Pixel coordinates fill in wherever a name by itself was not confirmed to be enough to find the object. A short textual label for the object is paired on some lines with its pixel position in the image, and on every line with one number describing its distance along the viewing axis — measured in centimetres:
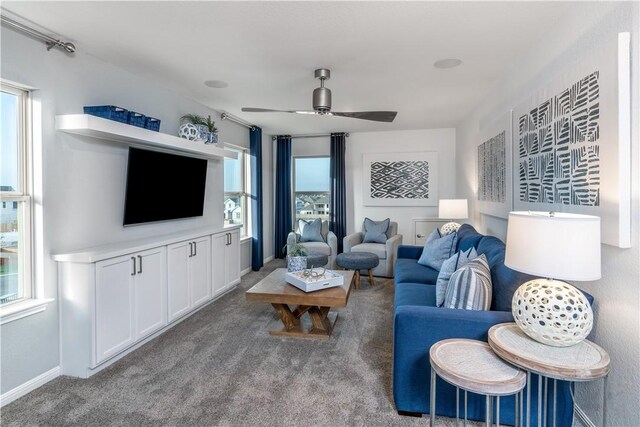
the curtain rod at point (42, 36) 211
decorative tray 289
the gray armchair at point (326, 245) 526
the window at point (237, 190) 515
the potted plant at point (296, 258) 337
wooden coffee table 276
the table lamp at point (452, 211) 435
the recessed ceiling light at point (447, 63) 285
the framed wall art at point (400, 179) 599
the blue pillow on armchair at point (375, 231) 540
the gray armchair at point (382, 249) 500
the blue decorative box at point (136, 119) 277
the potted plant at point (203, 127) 370
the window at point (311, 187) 645
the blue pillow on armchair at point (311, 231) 561
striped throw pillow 204
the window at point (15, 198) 221
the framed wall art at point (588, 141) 151
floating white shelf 239
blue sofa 181
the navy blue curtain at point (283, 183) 633
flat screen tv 306
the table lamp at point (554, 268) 139
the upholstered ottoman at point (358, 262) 454
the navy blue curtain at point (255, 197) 550
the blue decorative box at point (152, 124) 296
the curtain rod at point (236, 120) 464
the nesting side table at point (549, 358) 134
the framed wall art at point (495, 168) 300
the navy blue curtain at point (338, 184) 615
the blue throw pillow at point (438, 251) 356
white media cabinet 239
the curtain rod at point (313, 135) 621
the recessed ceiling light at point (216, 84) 336
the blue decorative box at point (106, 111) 258
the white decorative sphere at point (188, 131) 358
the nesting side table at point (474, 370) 140
